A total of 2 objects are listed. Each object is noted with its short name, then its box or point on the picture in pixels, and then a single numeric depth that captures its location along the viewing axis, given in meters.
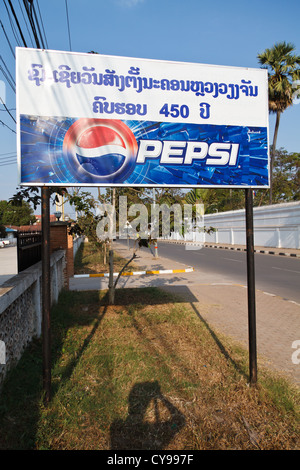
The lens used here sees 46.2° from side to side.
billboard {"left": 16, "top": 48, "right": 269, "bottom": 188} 3.74
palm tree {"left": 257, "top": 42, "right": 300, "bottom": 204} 27.52
